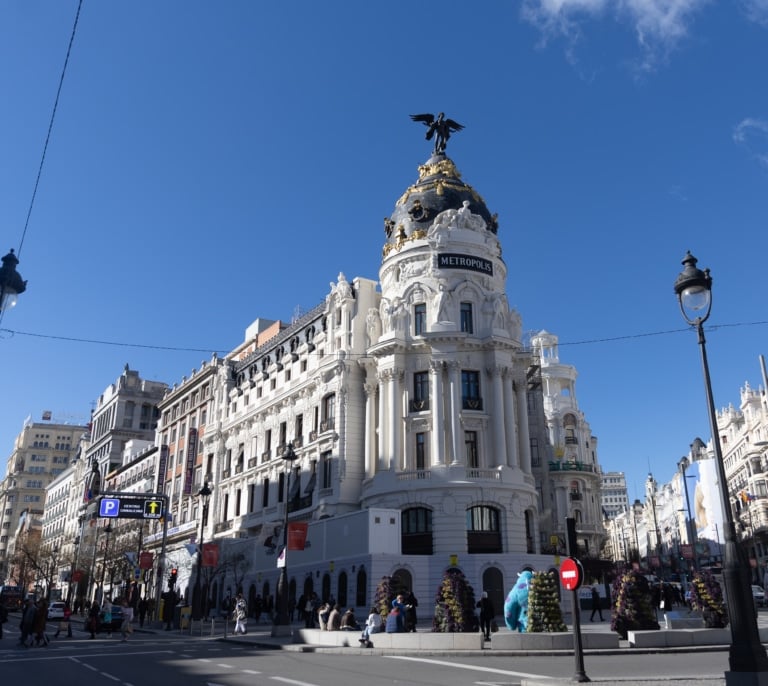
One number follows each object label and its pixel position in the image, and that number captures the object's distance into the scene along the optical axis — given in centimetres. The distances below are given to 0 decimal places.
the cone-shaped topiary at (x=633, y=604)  2238
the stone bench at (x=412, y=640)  2084
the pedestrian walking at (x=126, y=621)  2950
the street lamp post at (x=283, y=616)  2936
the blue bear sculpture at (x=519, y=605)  2277
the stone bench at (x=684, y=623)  2317
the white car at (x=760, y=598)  4756
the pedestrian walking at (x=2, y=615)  3025
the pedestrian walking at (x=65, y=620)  3369
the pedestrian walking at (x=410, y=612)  2492
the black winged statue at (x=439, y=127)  5737
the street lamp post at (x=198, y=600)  3681
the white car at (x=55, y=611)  4972
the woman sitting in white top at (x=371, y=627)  2244
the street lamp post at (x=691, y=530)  6549
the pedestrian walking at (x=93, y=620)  3309
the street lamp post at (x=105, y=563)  6111
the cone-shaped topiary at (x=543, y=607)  2105
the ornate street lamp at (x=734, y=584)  1018
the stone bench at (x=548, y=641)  2022
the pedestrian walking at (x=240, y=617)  3190
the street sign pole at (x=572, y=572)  1382
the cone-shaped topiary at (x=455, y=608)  2250
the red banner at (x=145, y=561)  4694
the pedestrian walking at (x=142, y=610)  4472
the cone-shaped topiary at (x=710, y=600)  2270
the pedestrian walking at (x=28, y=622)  2564
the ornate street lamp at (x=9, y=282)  1147
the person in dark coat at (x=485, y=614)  2658
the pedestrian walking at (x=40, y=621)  2612
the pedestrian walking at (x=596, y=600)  4147
